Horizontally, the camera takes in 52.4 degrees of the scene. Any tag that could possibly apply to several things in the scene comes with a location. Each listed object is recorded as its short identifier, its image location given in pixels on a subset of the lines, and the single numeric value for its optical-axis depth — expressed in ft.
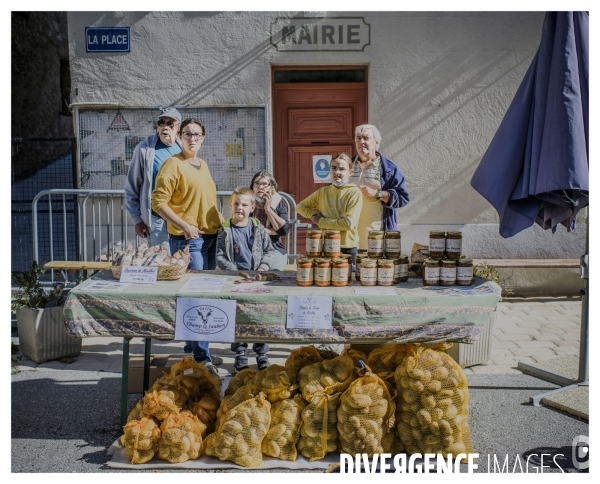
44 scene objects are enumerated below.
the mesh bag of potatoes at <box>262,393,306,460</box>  11.90
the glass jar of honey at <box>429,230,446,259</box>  13.20
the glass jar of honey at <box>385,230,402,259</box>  13.44
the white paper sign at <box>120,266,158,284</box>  13.07
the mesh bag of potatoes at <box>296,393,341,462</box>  11.88
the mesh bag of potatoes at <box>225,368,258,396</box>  13.28
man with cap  17.99
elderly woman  16.76
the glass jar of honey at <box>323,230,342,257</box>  13.23
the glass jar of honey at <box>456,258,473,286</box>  12.94
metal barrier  25.35
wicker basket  13.23
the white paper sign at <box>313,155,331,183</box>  26.71
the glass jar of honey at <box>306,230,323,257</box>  13.24
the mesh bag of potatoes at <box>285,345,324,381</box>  13.05
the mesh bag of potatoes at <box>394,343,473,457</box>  11.69
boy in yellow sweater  15.70
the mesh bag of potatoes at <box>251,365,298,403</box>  12.36
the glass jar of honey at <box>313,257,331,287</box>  12.87
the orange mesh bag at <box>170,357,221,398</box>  13.26
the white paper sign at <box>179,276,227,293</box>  12.50
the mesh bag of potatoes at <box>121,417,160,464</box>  11.71
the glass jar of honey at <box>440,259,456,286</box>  12.84
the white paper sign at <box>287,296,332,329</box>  11.93
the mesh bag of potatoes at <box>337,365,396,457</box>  11.72
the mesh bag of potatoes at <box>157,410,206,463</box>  11.75
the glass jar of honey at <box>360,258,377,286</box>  12.89
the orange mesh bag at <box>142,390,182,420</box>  12.20
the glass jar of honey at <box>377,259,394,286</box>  12.95
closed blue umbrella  12.53
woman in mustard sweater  16.07
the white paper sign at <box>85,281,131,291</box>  12.42
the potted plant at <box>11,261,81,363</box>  18.15
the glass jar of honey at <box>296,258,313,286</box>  12.89
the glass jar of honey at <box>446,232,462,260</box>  13.12
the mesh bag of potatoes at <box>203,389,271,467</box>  11.71
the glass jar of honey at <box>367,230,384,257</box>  13.34
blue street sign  25.55
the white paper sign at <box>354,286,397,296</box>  12.15
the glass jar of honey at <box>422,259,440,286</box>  12.81
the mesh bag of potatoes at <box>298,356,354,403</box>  12.21
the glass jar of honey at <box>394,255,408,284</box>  13.23
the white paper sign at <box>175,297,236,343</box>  12.01
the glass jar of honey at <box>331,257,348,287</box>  12.85
